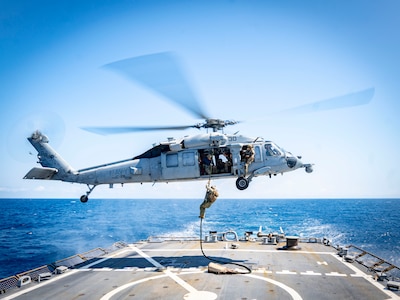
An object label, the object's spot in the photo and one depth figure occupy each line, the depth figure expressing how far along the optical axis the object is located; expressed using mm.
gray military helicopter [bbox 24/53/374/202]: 15391
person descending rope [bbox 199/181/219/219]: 13078
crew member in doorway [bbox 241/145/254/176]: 15375
